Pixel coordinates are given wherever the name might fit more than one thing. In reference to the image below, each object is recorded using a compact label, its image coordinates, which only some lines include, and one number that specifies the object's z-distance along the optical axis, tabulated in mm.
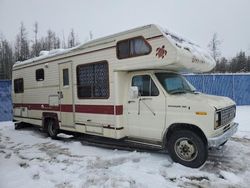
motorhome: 4055
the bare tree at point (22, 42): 33047
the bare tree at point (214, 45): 32212
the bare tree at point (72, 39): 38833
